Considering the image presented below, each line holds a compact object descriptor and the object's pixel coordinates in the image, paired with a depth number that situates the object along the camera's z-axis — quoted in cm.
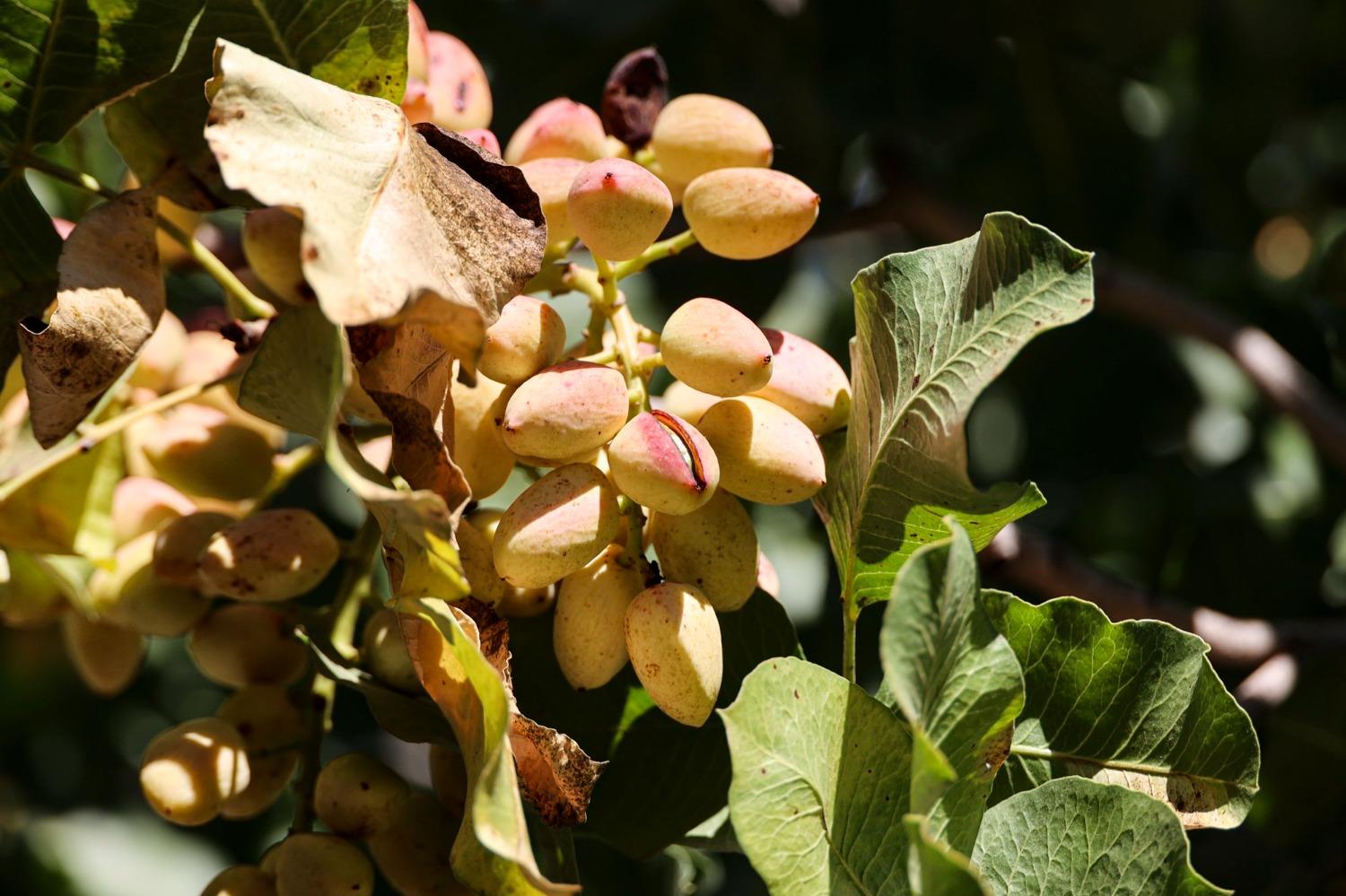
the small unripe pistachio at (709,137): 62
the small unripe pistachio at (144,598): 65
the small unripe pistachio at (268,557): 62
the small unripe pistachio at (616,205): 59
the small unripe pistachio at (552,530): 58
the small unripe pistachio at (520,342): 59
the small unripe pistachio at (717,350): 59
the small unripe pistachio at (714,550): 59
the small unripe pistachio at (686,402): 61
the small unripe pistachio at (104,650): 69
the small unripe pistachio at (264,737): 63
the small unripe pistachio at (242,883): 61
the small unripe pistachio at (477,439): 60
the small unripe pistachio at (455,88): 65
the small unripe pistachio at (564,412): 58
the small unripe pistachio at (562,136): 63
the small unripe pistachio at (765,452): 59
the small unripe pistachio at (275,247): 60
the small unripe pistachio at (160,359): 67
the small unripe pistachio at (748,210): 61
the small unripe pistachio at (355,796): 61
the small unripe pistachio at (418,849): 61
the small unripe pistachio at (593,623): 59
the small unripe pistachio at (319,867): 61
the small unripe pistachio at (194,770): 62
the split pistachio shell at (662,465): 58
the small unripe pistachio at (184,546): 64
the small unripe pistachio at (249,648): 64
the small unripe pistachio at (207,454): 66
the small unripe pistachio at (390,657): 61
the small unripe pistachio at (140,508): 66
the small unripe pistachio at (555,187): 61
